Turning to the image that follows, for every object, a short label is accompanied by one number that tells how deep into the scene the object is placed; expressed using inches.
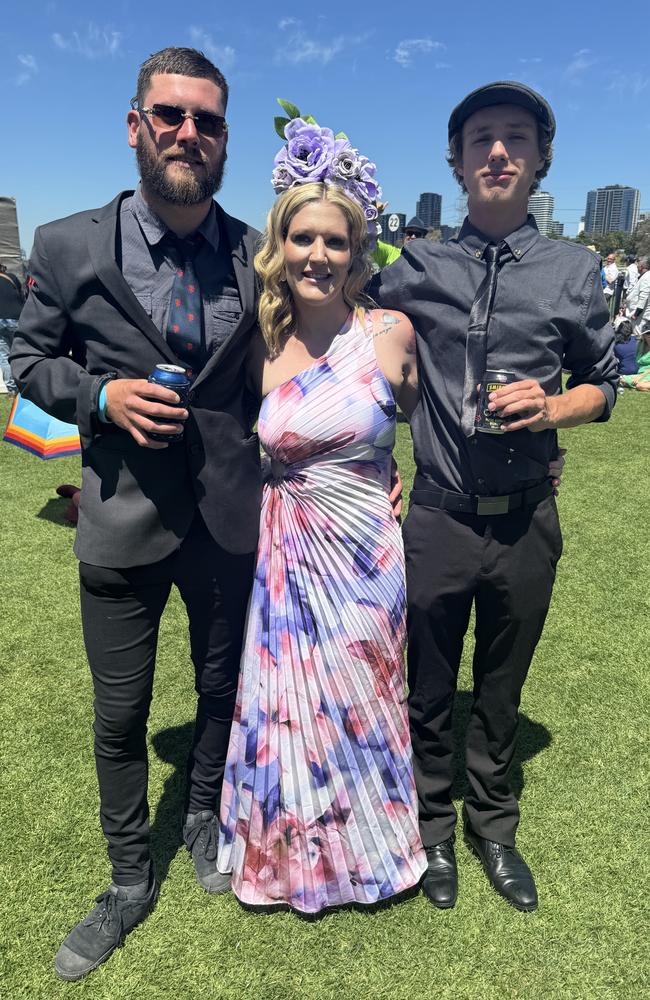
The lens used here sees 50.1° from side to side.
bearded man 77.0
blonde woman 86.9
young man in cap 83.3
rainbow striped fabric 219.8
